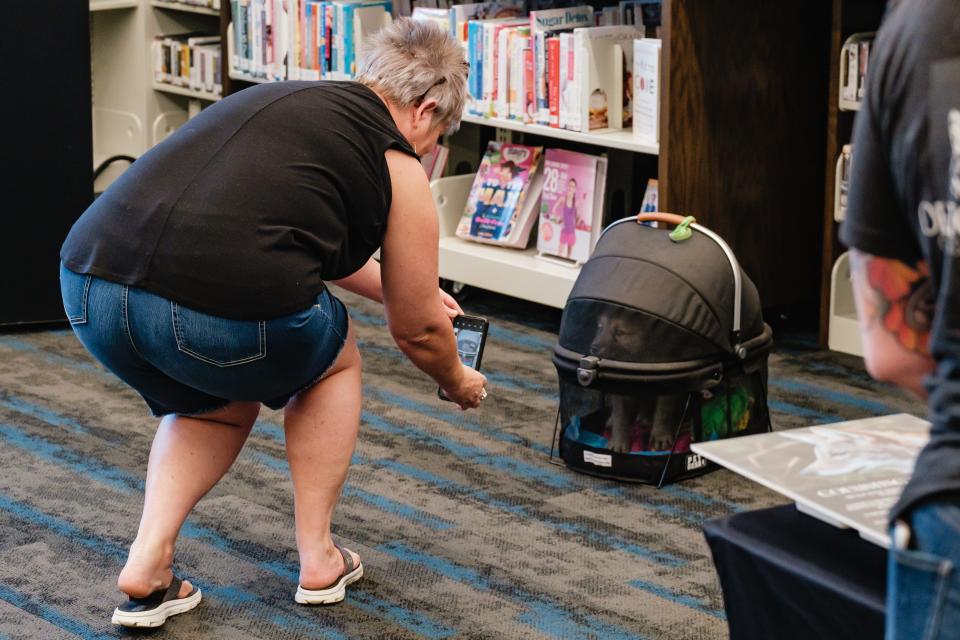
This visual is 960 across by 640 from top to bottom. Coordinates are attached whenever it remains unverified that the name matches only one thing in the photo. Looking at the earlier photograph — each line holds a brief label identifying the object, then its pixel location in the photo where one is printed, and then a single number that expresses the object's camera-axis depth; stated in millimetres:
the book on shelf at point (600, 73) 6303
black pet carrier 4511
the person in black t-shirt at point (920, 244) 1560
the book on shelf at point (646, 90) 6023
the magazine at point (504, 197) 7039
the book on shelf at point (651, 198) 6394
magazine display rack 6589
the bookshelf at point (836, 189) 5889
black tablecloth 1927
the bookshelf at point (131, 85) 9496
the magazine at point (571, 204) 6674
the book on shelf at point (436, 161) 7538
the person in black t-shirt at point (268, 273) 3218
